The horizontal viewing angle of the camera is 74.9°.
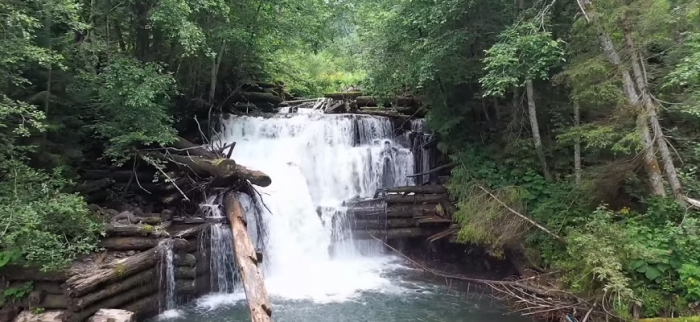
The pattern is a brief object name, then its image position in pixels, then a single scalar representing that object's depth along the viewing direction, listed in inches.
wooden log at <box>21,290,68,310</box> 262.1
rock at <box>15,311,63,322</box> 252.8
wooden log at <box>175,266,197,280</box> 322.6
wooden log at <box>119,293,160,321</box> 289.1
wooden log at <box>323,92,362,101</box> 660.1
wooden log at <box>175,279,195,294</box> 322.0
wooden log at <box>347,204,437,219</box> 434.3
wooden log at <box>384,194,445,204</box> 437.7
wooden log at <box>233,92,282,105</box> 590.9
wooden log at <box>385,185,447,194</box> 440.1
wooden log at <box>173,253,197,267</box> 321.4
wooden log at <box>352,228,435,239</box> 429.7
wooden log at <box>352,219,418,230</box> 433.7
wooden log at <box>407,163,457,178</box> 461.7
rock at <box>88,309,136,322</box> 248.2
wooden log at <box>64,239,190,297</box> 258.7
